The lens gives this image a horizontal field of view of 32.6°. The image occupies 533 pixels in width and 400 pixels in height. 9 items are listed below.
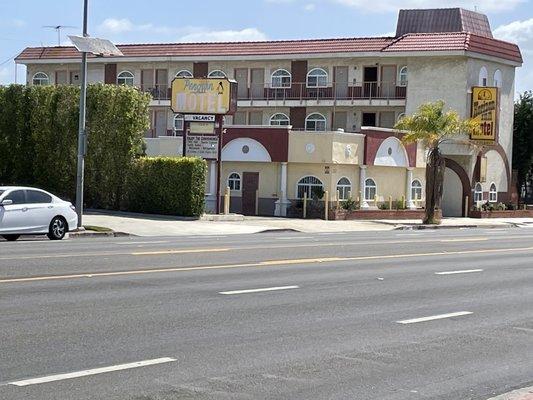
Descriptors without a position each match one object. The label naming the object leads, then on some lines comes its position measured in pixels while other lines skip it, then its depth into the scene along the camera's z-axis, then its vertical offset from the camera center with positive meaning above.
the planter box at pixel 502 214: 53.84 -1.40
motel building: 46.22 +5.41
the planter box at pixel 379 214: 44.44 -1.35
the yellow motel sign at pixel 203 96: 39.66 +3.83
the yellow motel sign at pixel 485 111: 53.06 +4.64
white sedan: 24.25 -0.97
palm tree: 43.84 +2.71
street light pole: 29.16 +1.28
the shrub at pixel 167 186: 37.44 -0.17
